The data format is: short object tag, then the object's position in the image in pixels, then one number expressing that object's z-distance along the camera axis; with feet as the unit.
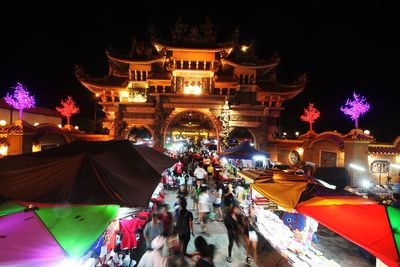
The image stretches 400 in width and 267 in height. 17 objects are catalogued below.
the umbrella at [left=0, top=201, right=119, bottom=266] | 8.54
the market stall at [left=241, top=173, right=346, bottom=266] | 16.74
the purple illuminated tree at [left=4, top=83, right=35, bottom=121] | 55.36
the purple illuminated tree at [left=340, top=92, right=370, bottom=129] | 48.25
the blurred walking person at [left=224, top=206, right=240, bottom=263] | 19.20
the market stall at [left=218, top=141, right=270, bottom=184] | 38.93
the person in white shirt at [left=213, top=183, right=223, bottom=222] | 28.63
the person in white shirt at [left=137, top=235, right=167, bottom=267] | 12.61
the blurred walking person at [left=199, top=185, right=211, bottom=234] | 24.77
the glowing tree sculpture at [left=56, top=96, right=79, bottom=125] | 74.64
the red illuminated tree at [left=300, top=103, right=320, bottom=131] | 67.53
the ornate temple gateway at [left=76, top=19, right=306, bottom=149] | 62.85
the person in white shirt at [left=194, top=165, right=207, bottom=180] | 36.09
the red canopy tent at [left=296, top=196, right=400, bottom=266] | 10.01
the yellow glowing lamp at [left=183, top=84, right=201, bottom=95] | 65.50
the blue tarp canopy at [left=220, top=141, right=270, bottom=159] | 38.78
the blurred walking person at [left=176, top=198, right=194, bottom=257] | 18.40
